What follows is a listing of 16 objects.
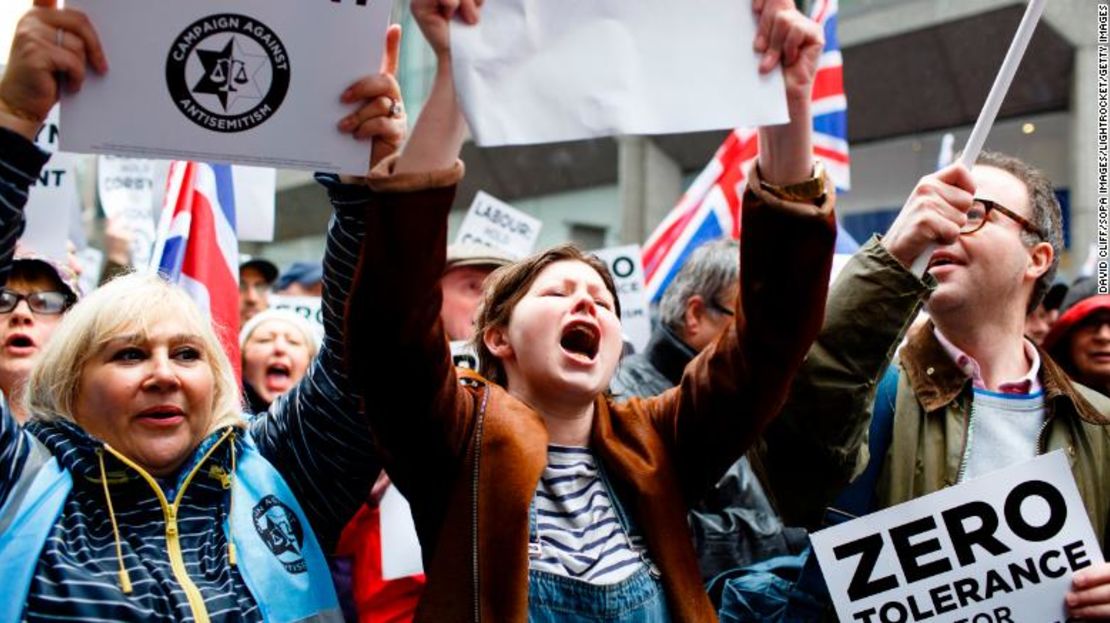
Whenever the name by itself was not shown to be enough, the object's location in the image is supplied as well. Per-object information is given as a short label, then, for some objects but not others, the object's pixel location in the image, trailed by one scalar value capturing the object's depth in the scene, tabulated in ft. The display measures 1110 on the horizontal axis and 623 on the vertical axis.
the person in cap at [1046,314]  16.29
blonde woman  6.25
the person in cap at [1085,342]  11.77
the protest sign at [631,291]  17.71
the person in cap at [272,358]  13.35
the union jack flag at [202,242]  10.96
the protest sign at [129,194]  21.66
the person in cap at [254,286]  19.89
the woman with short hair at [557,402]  6.07
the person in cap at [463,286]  12.84
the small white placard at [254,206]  14.99
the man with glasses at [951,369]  7.26
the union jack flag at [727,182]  18.78
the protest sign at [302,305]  16.97
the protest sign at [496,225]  22.17
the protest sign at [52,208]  12.60
